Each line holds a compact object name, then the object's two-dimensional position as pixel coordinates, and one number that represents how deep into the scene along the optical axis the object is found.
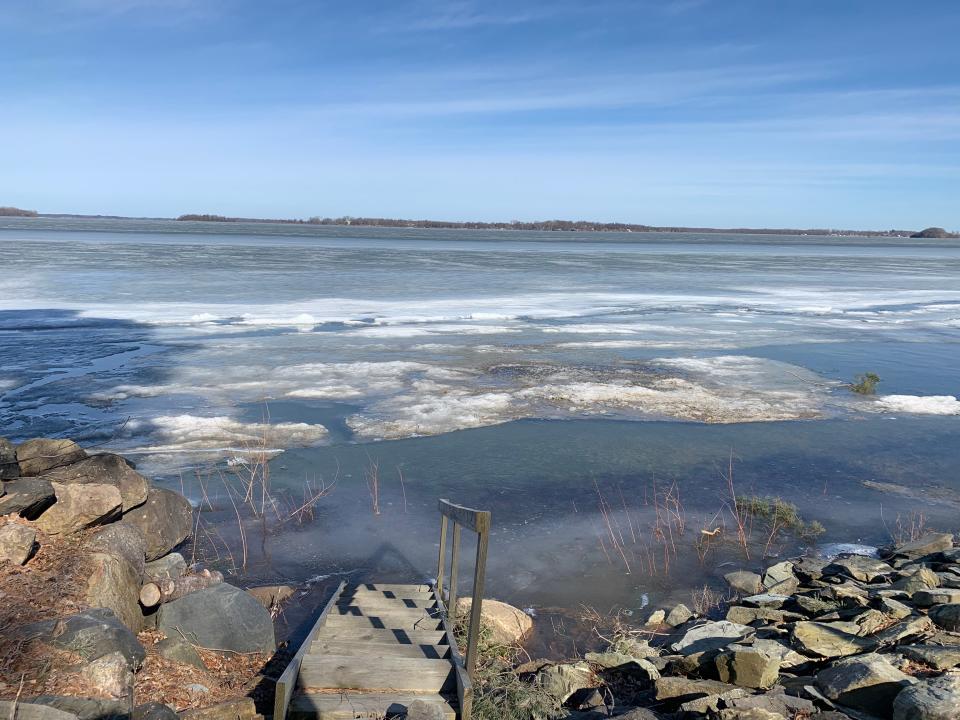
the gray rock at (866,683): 4.79
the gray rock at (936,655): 5.14
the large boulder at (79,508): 6.62
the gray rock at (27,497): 6.37
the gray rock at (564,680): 5.80
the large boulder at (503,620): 6.79
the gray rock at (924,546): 8.26
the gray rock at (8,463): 6.86
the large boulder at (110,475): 7.41
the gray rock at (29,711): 3.86
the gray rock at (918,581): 7.04
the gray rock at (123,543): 6.55
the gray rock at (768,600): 7.12
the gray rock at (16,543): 5.84
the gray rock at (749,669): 5.32
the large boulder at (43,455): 7.65
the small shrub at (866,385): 16.20
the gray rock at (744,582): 7.90
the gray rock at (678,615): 7.18
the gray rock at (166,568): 6.98
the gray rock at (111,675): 4.86
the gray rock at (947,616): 5.91
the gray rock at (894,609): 6.32
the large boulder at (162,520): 7.84
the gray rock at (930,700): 4.31
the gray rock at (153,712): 4.68
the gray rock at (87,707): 4.45
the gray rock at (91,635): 4.99
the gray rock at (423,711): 4.83
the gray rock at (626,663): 5.93
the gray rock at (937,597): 6.48
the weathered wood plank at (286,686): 4.86
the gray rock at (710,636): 6.12
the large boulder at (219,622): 6.35
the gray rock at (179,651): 5.83
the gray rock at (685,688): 5.27
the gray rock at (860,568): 7.61
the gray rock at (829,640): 5.71
